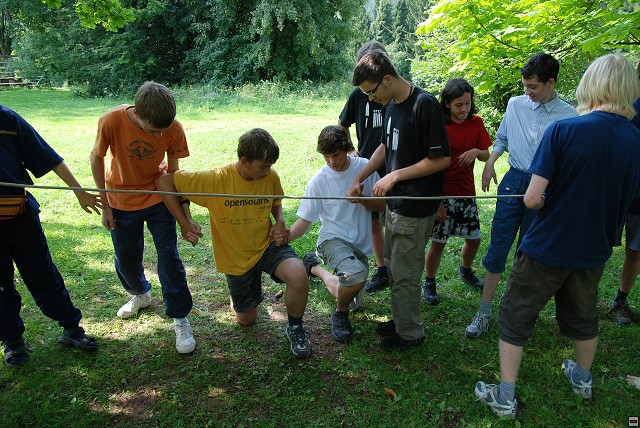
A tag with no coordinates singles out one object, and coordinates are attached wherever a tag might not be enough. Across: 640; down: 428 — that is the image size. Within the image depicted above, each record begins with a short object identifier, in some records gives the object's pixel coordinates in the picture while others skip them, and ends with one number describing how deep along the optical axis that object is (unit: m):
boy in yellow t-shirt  3.09
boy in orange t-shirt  3.13
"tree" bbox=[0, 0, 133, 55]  6.43
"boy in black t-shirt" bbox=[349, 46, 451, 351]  2.80
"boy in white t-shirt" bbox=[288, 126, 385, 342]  3.33
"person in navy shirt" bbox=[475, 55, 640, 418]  2.30
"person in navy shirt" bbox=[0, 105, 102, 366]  2.85
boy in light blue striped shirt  3.12
